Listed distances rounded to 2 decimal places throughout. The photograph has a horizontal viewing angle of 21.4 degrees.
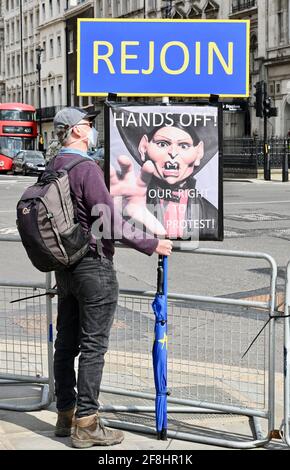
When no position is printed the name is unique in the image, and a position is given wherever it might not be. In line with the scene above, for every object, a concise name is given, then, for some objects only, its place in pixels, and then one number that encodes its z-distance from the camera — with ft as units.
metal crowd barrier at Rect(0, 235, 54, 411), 16.43
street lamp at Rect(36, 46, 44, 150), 192.95
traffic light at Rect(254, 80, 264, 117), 112.27
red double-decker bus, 152.00
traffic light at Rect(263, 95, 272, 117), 112.40
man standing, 13.42
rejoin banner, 15.05
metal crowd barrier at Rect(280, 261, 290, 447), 13.84
